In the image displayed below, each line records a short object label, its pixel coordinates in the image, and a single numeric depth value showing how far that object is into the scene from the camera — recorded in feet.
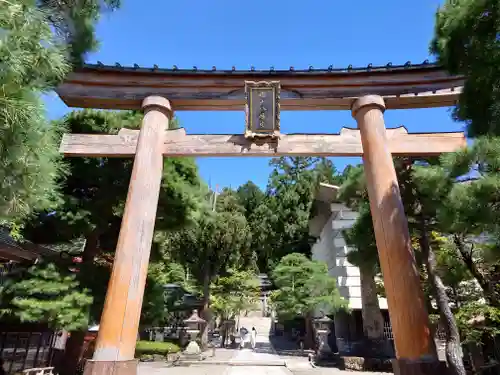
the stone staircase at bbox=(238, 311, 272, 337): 107.57
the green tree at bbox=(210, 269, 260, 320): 82.12
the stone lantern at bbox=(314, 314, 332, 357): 54.91
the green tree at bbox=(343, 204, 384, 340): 29.32
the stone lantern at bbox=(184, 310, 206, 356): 64.95
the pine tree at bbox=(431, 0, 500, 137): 12.48
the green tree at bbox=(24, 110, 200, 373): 25.21
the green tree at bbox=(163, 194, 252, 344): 73.56
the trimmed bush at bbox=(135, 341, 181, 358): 60.49
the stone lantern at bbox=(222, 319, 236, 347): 85.45
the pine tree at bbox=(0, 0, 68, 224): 8.30
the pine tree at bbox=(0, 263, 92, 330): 20.98
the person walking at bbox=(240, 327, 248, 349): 76.74
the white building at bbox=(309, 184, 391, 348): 60.32
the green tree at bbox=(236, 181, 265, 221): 119.18
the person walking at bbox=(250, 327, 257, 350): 77.81
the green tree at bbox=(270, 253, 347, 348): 57.36
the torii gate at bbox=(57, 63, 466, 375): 17.46
